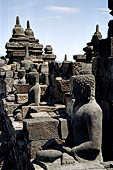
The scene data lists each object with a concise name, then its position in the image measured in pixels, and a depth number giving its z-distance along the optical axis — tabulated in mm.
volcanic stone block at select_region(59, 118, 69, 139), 5105
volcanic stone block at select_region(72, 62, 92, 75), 7337
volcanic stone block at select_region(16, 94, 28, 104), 9672
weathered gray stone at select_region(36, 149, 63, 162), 4348
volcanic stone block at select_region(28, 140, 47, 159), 5020
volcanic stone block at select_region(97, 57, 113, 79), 5000
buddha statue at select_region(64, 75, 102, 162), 4270
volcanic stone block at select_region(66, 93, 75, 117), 6664
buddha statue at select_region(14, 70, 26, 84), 12834
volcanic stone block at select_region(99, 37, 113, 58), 5091
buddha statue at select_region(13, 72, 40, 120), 8227
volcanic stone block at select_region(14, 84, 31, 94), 10391
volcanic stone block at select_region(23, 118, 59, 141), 5051
